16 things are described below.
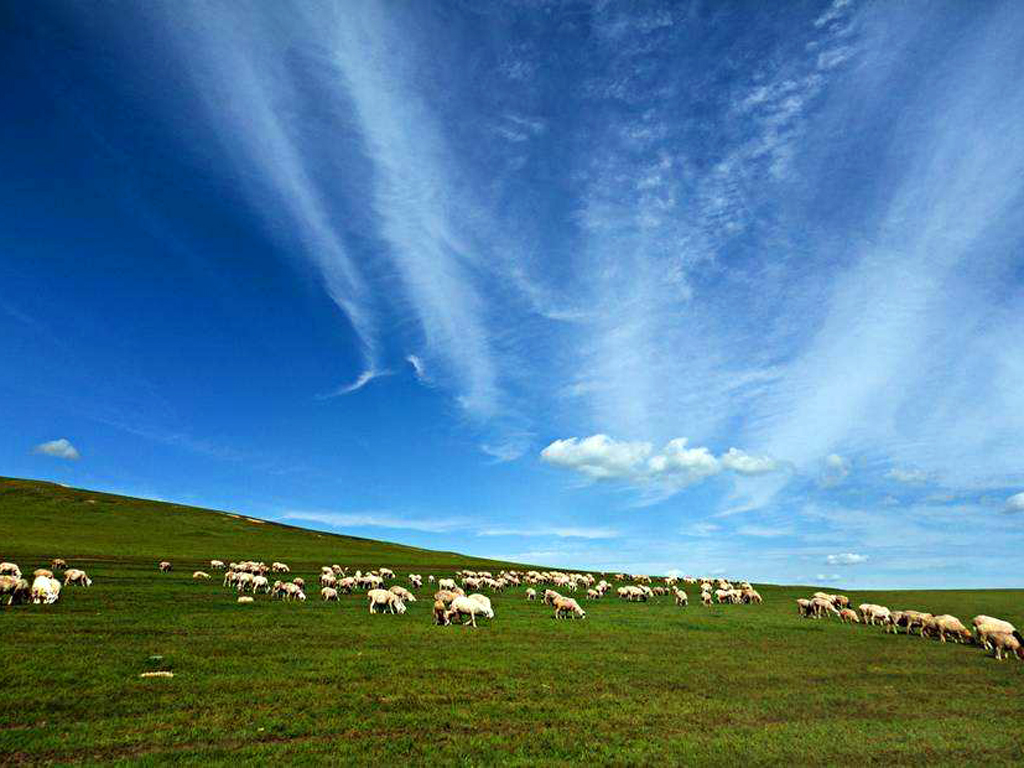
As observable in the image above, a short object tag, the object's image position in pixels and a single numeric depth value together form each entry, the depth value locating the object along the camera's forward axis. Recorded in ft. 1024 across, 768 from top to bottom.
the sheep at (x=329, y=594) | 125.56
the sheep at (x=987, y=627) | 94.94
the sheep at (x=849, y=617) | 142.20
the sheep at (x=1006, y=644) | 88.99
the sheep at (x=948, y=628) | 107.76
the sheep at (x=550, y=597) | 134.57
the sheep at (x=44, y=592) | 97.76
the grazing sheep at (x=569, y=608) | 120.88
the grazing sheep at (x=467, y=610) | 101.50
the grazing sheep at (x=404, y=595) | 125.59
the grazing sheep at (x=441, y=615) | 99.91
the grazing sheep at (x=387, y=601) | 111.65
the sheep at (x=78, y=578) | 126.21
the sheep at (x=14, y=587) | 97.35
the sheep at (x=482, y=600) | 105.17
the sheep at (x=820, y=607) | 151.09
